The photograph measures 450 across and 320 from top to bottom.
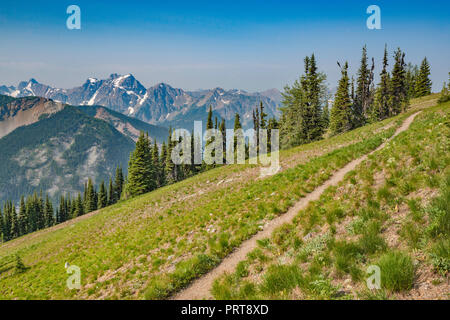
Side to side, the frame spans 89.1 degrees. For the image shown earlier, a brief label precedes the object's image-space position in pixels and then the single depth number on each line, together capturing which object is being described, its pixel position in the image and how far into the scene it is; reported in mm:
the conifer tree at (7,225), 102312
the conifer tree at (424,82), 73250
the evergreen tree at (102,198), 95356
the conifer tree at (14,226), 104144
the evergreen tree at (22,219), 105688
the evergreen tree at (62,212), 111700
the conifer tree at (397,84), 61138
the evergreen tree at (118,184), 99875
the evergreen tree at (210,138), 72981
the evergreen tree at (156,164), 81688
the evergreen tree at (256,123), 67481
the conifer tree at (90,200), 94638
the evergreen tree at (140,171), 58750
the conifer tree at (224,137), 75750
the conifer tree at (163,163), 85688
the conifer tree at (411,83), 82625
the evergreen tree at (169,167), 79875
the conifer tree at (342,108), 51594
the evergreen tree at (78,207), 99100
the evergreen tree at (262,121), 65812
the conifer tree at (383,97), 63188
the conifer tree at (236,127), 69806
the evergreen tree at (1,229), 101412
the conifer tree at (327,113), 79562
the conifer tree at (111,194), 99244
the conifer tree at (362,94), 56656
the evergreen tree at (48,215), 106562
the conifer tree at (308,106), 43469
